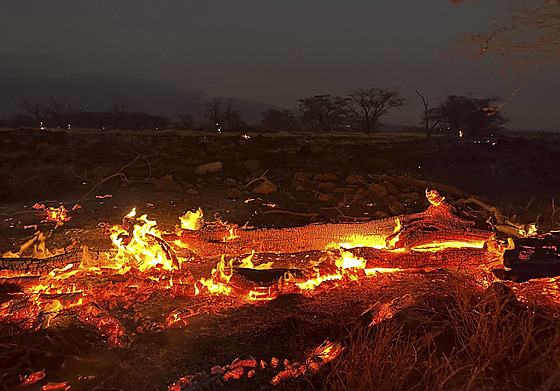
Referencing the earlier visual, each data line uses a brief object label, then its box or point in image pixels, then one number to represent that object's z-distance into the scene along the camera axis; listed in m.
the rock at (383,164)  13.68
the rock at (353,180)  10.26
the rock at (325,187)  9.68
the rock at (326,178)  10.78
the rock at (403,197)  8.48
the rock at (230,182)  10.23
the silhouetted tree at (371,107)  43.78
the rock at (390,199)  8.06
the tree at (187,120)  51.00
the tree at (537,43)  3.46
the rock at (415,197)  8.54
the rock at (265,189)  9.08
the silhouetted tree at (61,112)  52.16
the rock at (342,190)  9.25
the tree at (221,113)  50.84
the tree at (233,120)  50.62
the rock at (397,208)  7.30
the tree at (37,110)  51.31
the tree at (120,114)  50.78
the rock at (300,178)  10.61
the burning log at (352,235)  4.39
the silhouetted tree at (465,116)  37.84
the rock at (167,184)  9.48
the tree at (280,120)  52.88
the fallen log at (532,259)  3.39
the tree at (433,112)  22.40
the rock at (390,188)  8.88
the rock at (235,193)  8.72
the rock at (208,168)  11.81
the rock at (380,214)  7.04
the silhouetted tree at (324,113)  47.00
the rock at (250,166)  12.28
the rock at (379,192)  8.50
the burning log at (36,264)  3.72
